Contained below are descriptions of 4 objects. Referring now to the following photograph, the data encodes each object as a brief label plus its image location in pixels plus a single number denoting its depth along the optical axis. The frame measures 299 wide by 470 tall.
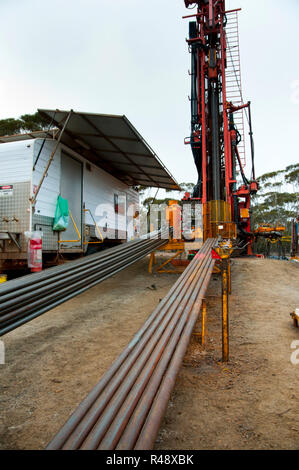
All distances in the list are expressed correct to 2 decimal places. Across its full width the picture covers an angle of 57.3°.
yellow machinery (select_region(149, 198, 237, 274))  8.38
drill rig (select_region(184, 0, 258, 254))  11.05
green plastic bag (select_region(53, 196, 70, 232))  7.07
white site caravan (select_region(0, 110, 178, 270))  6.32
